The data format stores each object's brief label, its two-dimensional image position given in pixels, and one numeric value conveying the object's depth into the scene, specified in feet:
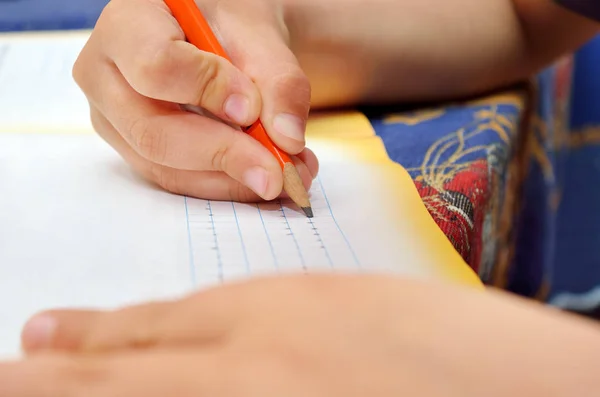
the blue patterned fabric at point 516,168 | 1.70
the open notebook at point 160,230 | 1.46
